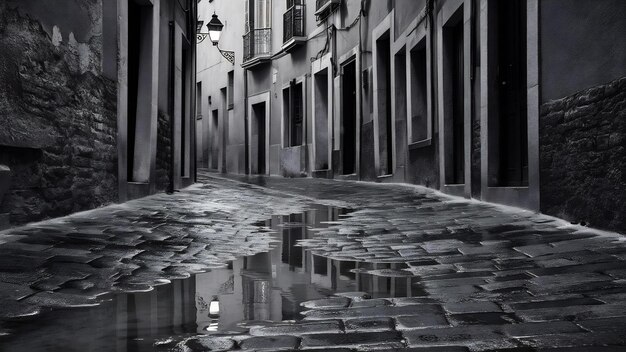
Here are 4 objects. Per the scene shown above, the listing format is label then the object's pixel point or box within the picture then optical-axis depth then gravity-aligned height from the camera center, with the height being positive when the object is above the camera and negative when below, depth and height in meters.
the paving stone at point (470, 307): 3.29 -0.55
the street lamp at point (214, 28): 19.28 +4.30
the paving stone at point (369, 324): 2.99 -0.57
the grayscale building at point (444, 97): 5.75 +1.33
